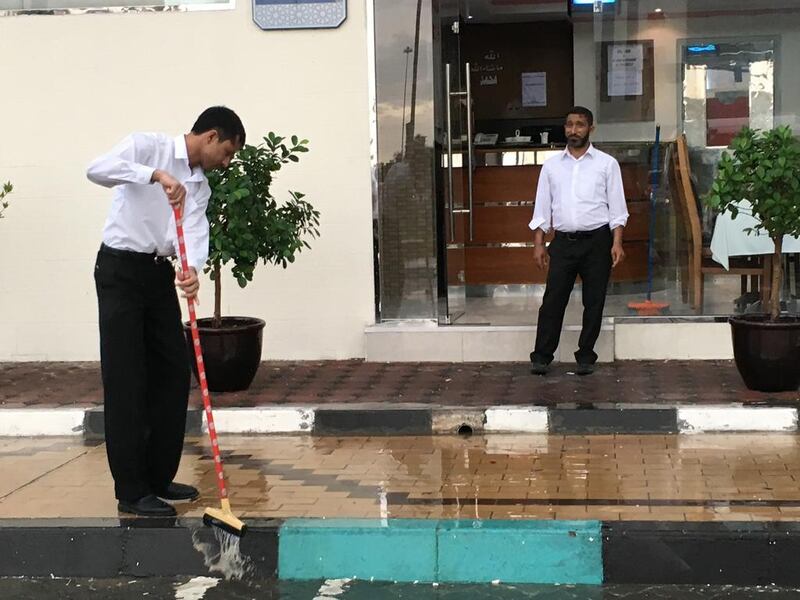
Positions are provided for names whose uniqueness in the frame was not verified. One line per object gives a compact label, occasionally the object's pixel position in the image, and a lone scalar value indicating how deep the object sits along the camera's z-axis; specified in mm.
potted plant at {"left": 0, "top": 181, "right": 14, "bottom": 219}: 8420
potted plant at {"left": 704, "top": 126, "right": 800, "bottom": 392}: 7113
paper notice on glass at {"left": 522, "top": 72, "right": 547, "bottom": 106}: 15234
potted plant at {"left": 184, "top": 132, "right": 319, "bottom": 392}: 7543
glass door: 9141
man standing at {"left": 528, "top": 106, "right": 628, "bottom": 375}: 8062
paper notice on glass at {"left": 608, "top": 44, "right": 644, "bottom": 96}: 9758
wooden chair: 9172
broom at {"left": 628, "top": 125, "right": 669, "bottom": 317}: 9258
